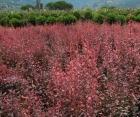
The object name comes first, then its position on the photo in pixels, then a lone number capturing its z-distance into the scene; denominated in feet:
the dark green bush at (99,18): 55.24
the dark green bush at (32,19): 58.29
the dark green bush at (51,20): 55.47
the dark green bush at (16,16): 61.17
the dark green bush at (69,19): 54.29
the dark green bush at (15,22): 56.34
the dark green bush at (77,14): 62.03
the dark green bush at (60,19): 53.85
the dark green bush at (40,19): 57.31
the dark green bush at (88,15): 61.62
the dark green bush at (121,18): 53.65
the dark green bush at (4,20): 60.70
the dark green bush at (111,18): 54.19
